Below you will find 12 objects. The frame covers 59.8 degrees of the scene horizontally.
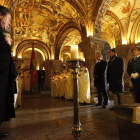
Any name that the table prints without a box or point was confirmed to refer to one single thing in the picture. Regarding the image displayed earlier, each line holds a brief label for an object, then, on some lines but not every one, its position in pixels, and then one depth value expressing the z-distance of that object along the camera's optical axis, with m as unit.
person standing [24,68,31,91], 11.74
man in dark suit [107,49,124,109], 3.39
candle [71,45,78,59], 1.71
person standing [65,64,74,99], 6.32
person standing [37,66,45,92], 10.75
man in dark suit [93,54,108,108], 4.29
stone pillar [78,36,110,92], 6.34
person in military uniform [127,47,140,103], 3.05
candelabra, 1.64
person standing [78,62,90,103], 4.93
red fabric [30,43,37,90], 7.58
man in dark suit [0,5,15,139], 1.62
